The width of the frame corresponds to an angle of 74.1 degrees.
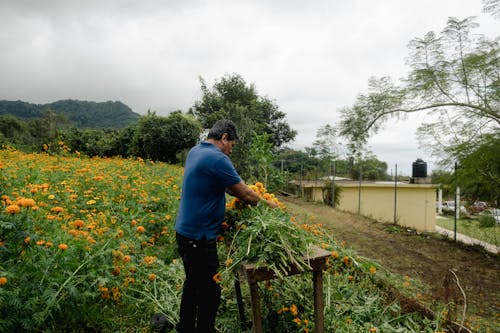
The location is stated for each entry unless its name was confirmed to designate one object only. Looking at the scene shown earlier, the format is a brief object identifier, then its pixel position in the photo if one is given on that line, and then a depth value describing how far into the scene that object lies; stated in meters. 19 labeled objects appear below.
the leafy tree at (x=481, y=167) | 6.95
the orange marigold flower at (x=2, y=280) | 1.84
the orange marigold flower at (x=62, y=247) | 2.26
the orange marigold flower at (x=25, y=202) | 2.23
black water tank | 19.78
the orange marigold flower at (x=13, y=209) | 2.10
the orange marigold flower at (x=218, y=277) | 2.26
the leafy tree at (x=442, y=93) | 7.02
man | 2.38
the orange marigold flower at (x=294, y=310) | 2.49
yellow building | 19.06
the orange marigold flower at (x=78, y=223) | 2.67
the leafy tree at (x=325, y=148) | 22.40
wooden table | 2.06
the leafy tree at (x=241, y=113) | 15.38
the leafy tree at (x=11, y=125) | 31.21
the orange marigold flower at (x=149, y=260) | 3.23
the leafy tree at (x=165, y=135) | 15.30
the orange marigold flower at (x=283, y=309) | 2.58
